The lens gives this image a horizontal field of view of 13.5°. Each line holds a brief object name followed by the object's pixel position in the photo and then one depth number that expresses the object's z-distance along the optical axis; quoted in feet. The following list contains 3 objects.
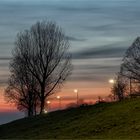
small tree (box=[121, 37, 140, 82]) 319.27
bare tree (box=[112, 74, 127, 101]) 374.28
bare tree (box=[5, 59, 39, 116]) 300.81
